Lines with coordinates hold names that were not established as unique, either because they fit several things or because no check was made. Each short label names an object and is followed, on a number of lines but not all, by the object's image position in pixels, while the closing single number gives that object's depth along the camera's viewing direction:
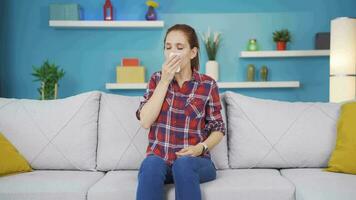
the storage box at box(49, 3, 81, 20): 3.74
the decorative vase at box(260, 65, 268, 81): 3.88
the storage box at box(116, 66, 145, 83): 3.76
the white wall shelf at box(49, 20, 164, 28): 3.72
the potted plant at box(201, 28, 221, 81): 3.84
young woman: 1.65
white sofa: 1.98
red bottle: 3.77
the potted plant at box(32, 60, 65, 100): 3.50
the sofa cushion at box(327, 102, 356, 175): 1.82
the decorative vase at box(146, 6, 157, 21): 3.79
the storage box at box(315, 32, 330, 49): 3.82
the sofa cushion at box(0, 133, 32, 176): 1.80
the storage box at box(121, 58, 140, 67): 3.79
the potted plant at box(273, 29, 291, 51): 3.84
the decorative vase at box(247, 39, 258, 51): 3.86
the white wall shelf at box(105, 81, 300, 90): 3.78
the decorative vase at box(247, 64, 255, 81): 3.88
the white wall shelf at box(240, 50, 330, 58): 3.79
